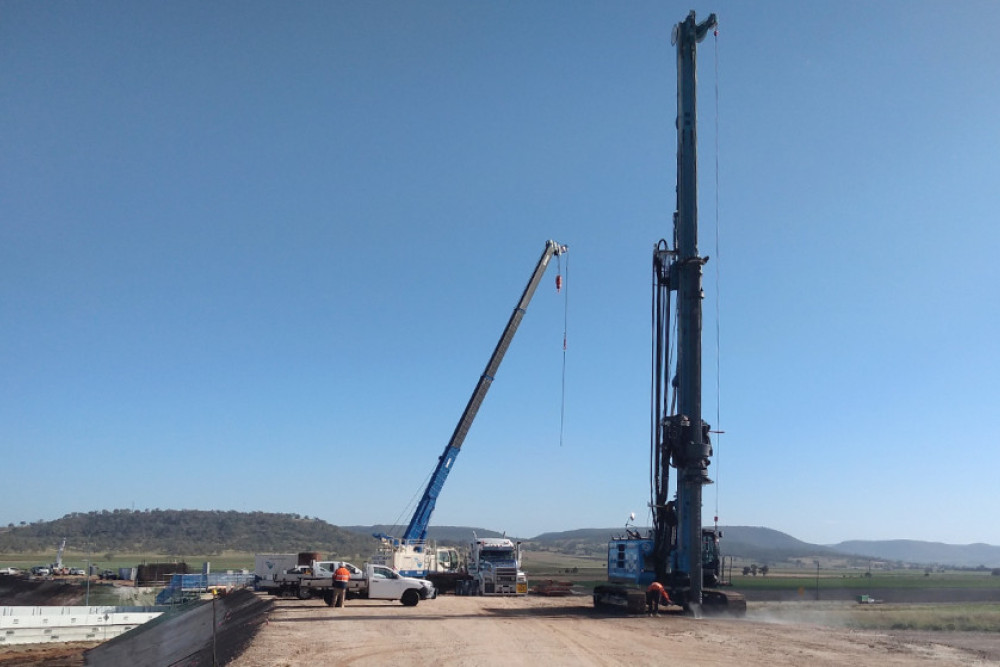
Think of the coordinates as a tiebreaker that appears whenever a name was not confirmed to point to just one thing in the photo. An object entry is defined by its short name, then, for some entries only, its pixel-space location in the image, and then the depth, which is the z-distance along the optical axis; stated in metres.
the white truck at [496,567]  40.38
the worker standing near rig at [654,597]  30.05
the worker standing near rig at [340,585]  30.45
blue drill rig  30.80
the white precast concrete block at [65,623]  39.28
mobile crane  44.50
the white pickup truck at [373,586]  32.09
